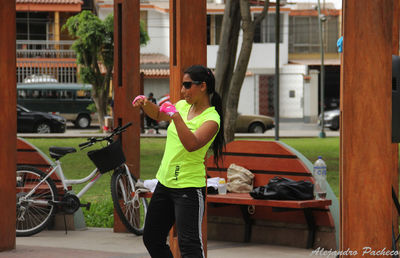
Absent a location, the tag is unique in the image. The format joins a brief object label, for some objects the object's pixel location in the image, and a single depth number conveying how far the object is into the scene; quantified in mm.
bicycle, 13917
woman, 8411
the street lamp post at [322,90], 47625
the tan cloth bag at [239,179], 13131
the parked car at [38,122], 50011
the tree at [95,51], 50239
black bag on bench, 12185
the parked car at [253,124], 54096
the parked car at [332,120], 59475
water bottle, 12427
